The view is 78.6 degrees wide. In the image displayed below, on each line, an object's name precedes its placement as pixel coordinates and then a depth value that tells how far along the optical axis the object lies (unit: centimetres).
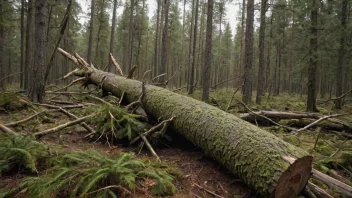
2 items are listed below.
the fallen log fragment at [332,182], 219
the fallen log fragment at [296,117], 606
